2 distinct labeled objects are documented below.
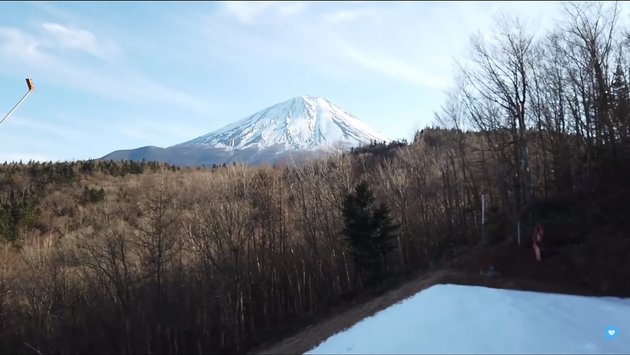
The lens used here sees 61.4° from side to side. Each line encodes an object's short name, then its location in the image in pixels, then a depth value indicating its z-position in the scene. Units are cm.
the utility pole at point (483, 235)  2688
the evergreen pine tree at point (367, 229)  3161
